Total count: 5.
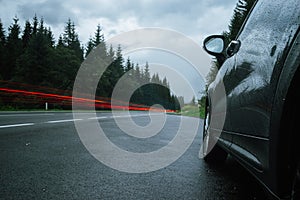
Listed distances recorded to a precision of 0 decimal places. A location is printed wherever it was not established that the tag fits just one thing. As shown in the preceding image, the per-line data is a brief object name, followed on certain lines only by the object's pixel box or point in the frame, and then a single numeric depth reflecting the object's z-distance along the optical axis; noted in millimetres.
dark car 1000
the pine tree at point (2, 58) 39666
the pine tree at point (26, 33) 52512
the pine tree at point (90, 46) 55072
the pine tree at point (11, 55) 40438
